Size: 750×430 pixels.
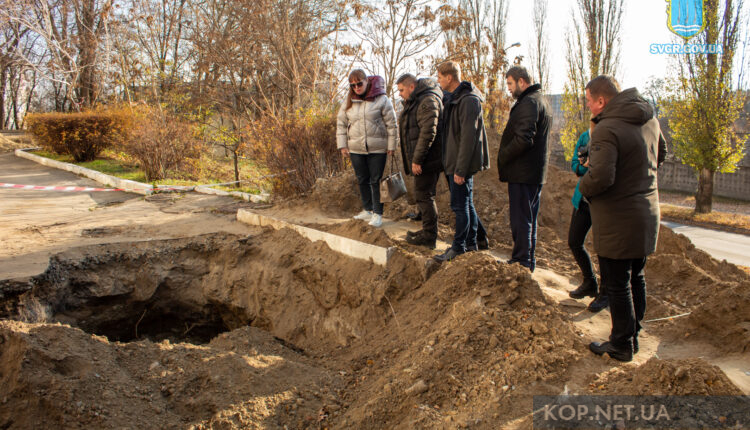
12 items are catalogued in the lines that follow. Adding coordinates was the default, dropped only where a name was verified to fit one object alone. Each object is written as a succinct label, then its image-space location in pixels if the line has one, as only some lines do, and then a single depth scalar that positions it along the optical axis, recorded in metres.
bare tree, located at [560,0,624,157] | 18.00
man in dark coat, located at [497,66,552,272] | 4.01
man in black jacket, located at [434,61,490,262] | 4.22
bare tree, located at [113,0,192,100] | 15.77
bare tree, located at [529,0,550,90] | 21.12
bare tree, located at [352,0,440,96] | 10.97
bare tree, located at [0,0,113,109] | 17.58
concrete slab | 4.71
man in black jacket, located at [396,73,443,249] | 4.69
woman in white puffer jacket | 5.51
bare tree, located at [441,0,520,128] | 11.06
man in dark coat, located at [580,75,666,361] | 2.82
